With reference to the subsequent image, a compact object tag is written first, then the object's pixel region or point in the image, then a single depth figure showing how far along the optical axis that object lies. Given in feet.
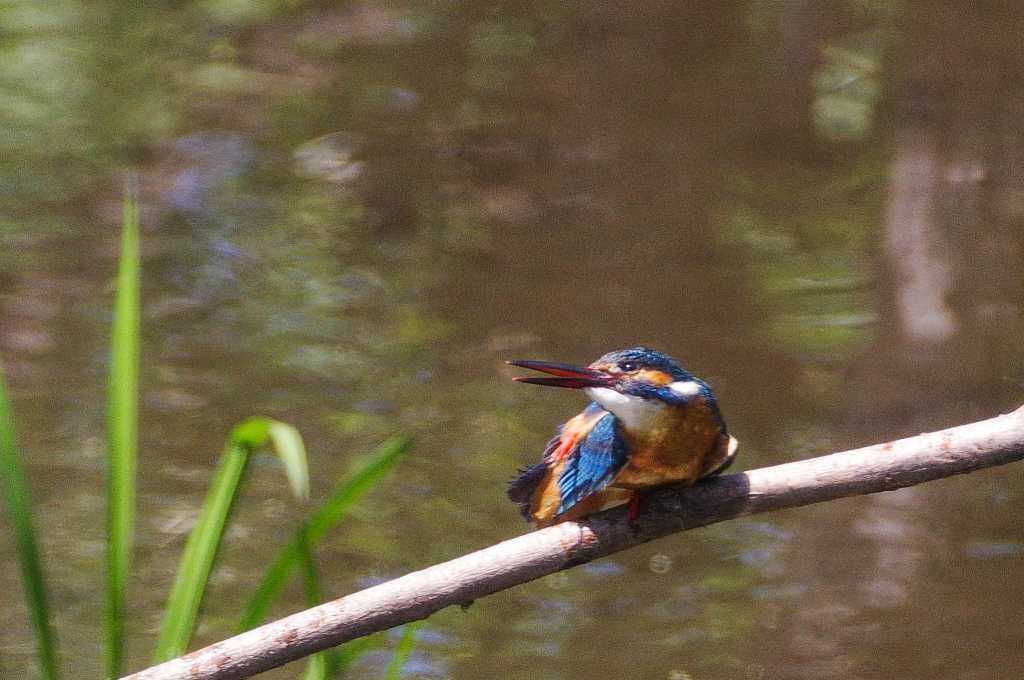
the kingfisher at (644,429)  18.71
